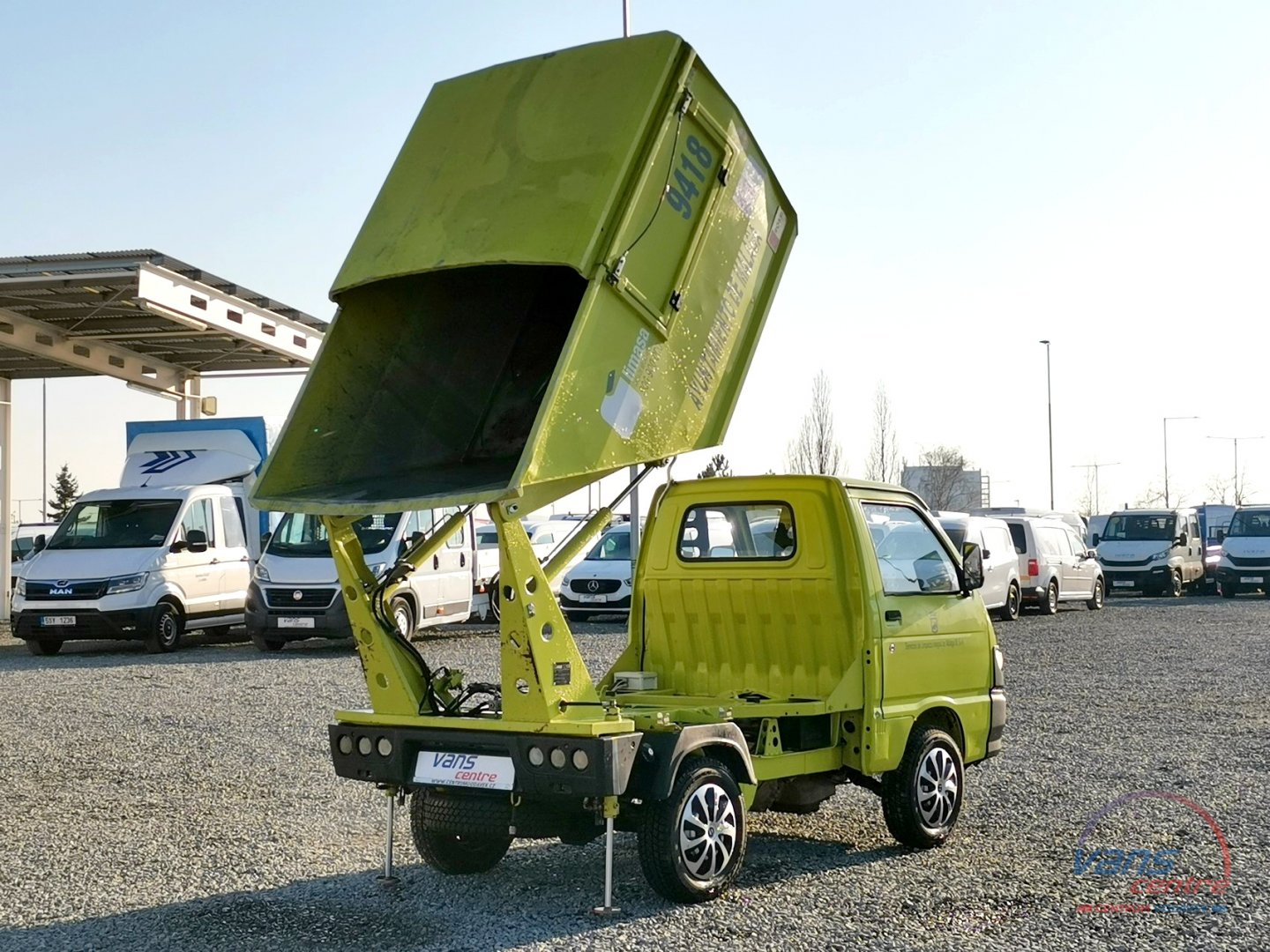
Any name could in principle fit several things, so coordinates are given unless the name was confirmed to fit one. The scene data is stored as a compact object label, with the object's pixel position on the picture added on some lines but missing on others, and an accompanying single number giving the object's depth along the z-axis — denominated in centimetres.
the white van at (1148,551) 3462
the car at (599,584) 2447
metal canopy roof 2005
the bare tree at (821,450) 4309
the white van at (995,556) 2409
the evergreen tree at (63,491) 9418
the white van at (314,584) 1881
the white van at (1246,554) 3322
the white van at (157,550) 1908
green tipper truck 629
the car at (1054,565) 2745
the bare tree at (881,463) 4672
